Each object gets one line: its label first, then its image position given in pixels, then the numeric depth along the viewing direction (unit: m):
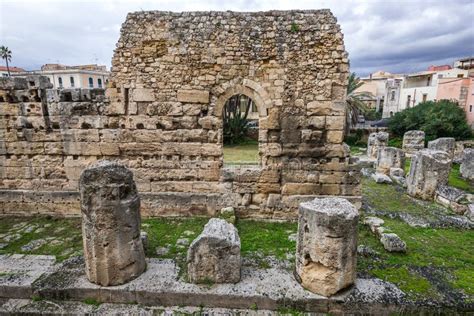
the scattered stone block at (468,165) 10.70
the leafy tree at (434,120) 20.73
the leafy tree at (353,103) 18.95
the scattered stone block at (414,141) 16.61
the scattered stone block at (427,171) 8.05
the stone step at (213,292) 3.89
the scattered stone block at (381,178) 9.75
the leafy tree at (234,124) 20.30
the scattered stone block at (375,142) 14.54
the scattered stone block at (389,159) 11.07
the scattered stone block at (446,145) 12.07
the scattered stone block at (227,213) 6.44
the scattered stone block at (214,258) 4.08
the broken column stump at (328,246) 3.78
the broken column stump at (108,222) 3.99
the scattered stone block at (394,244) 5.14
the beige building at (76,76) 41.28
